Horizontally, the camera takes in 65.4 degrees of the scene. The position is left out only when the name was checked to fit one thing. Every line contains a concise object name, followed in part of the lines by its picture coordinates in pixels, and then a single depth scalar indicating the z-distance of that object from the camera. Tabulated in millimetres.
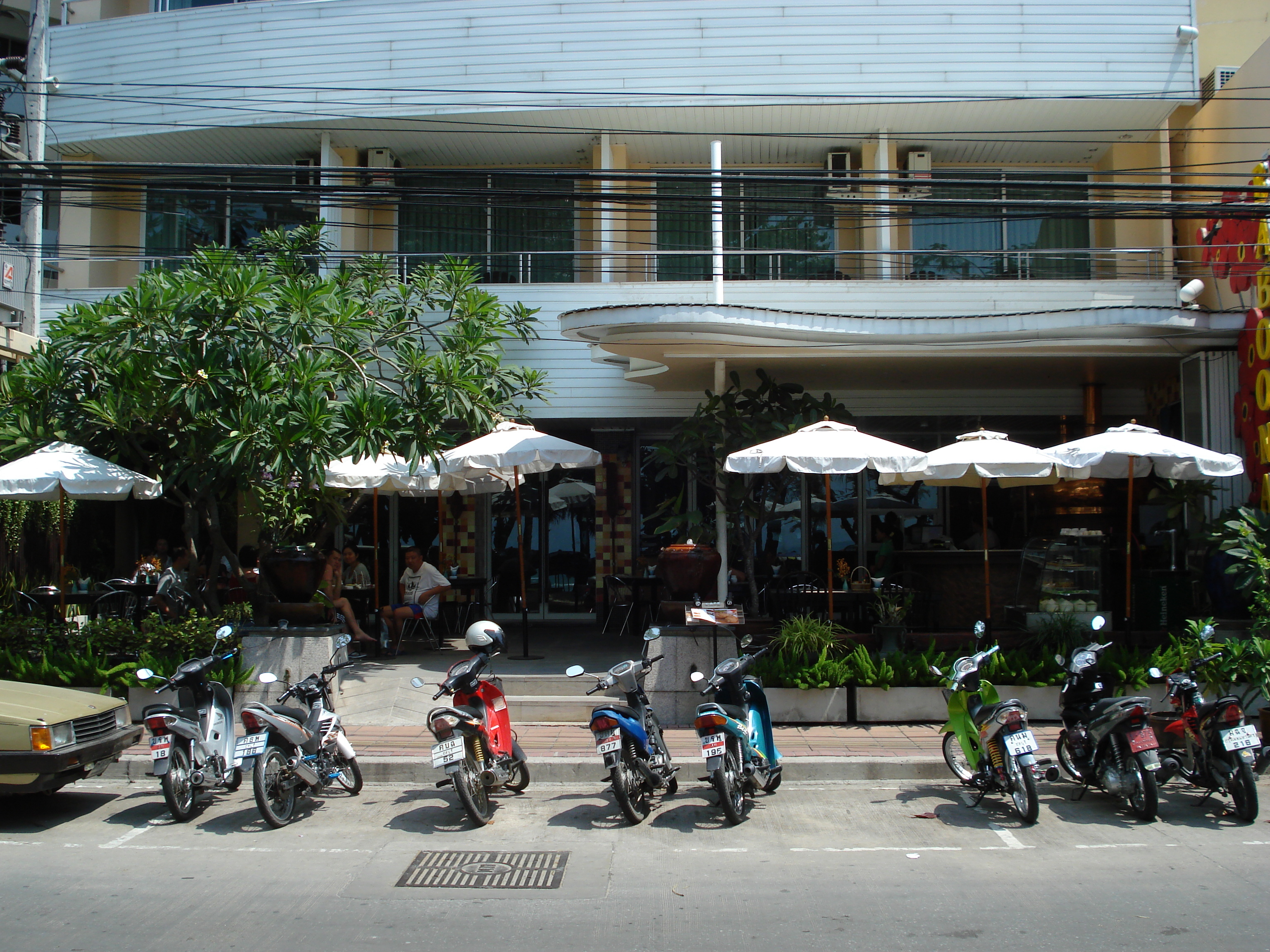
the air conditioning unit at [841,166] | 15414
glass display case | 10531
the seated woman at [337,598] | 11859
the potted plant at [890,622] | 10062
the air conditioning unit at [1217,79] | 15133
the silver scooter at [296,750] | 6809
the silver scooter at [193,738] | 6980
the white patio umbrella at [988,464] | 9664
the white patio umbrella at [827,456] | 9594
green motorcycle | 6746
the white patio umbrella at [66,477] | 9695
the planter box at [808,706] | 9508
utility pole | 13875
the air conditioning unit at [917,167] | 15266
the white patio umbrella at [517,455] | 10977
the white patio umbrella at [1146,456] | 9438
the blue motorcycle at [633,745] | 6727
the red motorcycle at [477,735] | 6730
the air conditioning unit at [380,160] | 15516
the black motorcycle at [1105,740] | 6727
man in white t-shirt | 13086
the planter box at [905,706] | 9531
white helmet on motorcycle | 7512
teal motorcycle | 6699
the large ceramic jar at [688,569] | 11281
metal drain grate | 5844
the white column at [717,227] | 13039
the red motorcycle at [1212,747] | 6719
